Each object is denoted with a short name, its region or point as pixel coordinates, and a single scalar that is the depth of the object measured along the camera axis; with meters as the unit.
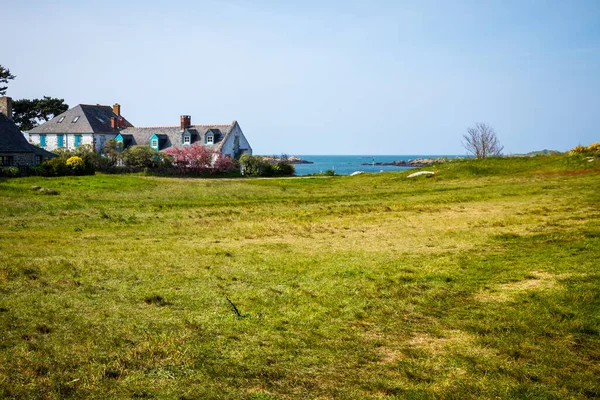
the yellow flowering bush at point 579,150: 42.72
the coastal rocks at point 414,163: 178.10
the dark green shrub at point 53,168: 47.88
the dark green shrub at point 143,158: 61.19
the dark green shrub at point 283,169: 67.29
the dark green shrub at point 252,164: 65.31
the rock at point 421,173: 41.12
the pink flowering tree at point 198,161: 64.94
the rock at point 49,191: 29.80
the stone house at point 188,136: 76.00
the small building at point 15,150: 53.34
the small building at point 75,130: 77.19
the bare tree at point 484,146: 77.38
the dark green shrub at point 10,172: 48.50
